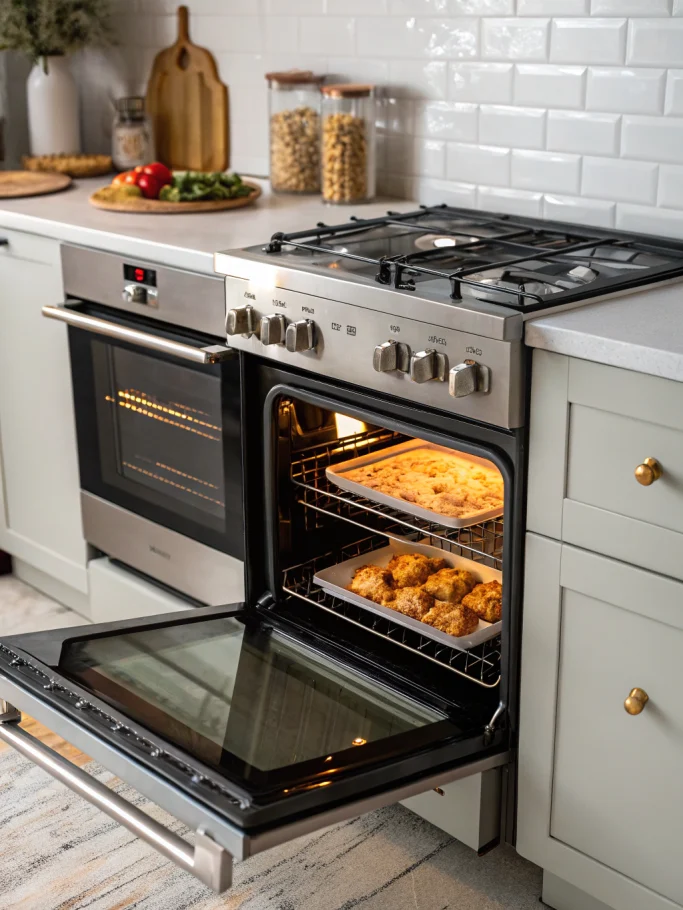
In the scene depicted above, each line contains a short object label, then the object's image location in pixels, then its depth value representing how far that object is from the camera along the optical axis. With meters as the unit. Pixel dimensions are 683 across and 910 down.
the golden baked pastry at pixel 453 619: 1.86
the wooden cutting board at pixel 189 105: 3.15
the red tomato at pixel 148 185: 2.73
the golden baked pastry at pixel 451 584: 1.97
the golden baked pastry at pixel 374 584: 2.00
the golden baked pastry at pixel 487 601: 1.92
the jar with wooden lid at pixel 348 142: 2.64
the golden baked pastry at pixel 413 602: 1.94
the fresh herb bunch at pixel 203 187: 2.68
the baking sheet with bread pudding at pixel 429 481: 1.86
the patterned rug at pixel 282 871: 1.93
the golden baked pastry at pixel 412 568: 2.03
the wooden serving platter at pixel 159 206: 2.63
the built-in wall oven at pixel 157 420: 2.22
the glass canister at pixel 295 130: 2.79
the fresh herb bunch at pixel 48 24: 3.18
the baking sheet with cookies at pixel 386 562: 1.83
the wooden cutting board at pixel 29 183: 2.87
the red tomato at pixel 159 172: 2.76
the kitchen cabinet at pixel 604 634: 1.53
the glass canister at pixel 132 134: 3.18
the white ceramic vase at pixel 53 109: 3.31
